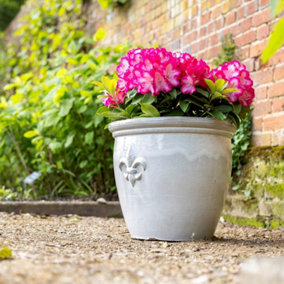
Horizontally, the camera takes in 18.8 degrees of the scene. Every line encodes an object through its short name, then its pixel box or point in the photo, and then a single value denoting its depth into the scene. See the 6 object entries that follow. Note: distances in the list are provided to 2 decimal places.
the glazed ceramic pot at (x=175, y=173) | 2.52
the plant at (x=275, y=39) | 1.46
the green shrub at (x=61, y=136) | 3.56
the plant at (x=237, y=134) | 3.05
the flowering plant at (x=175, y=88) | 2.51
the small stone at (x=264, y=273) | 1.68
